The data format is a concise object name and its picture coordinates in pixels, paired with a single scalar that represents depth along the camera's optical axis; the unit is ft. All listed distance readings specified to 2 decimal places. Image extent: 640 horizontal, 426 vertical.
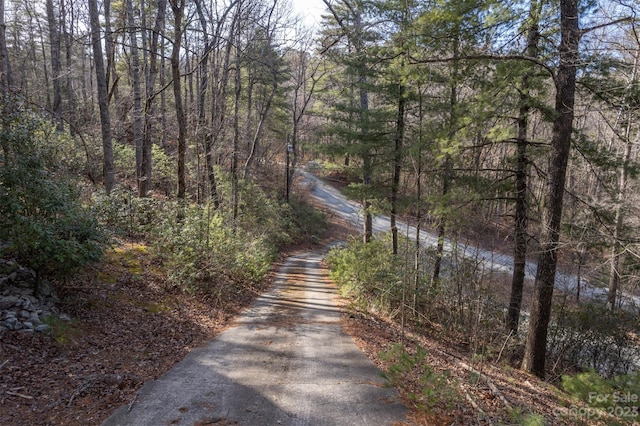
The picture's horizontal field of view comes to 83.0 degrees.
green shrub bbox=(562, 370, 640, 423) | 10.91
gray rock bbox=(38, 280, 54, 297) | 17.99
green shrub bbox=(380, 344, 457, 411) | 14.14
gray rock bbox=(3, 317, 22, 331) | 15.39
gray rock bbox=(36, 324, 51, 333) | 16.14
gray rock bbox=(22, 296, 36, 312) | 16.53
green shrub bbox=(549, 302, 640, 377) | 29.78
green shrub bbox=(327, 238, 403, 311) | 31.35
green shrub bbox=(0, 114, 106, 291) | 16.16
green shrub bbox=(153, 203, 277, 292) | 28.69
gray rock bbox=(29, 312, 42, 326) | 16.22
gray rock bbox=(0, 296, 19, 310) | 16.02
